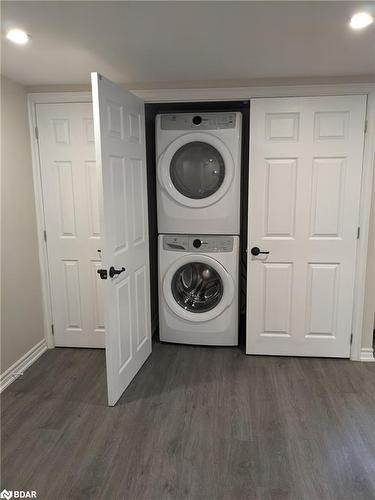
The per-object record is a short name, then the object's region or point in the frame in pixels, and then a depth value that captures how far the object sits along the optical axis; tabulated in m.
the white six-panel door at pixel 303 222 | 2.64
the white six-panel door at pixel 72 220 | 2.81
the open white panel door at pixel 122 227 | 2.11
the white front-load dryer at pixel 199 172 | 2.83
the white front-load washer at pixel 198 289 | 3.00
